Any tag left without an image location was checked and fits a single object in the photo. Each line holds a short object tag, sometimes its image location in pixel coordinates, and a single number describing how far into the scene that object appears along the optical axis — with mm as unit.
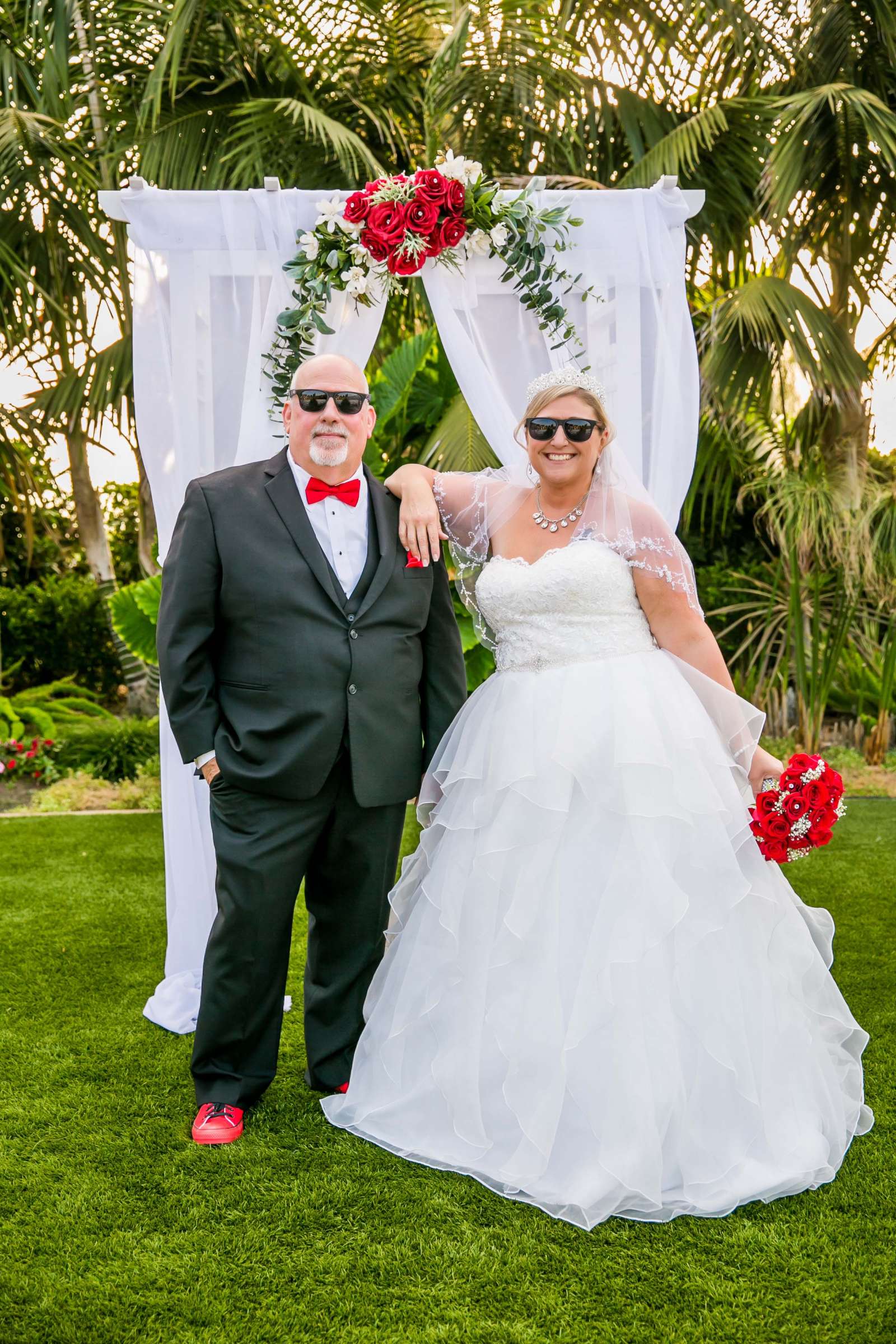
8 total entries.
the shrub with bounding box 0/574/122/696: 11477
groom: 2920
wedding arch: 3605
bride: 2672
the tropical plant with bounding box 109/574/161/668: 6961
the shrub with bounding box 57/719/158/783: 8375
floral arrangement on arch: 3381
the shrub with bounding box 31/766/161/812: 7672
